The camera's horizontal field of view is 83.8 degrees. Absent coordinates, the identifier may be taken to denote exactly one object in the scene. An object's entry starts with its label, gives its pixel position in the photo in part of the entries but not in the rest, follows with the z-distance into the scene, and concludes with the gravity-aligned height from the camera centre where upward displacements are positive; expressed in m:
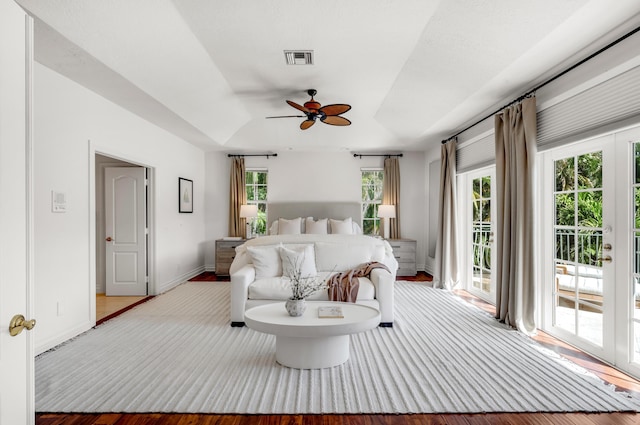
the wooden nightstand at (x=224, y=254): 6.72 -0.78
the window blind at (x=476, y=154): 4.45 +0.79
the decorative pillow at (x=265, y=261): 4.09 -0.56
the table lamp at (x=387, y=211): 6.91 +0.03
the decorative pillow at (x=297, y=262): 4.06 -0.57
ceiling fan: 4.01 +1.18
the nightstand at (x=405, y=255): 6.80 -0.81
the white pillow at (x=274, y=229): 6.86 -0.32
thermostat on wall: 3.23 +0.11
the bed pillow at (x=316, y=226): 6.75 -0.26
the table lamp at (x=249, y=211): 6.89 +0.03
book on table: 2.78 -0.80
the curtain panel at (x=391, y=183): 7.28 +0.60
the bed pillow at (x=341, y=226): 6.69 -0.26
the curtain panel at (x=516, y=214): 3.46 -0.02
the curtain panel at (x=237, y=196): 7.25 +0.34
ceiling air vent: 3.50 +1.57
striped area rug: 2.22 -1.19
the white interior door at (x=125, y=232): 5.12 -0.28
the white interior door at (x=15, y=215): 1.08 -0.01
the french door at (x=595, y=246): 2.65 -0.29
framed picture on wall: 6.06 +0.31
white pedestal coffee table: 2.57 -0.87
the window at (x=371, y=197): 7.42 +0.32
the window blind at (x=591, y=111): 2.50 +0.82
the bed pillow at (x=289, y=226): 6.72 -0.26
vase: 2.82 -0.76
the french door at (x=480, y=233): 4.77 -0.29
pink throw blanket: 3.70 -0.78
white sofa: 3.73 -0.64
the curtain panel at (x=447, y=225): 5.54 -0.20
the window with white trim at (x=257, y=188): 7.46 +0.51
